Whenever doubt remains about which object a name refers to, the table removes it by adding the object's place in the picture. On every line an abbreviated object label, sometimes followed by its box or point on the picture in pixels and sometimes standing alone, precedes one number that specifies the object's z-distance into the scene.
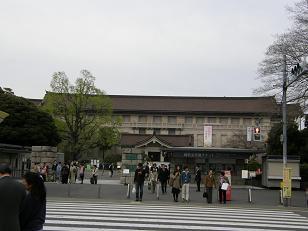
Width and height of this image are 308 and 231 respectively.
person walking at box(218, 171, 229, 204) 20.94
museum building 88.38
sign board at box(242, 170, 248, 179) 31.66
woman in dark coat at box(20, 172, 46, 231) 5.84
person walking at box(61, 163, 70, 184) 30.83
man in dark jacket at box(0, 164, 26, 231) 5.53
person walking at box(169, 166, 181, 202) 20.95
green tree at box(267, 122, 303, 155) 42.22
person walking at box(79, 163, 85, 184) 33.38
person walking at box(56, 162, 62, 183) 32.81
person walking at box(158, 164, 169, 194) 25.38
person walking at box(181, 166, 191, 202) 21.05
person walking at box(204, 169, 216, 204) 20.69
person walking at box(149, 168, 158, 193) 25.64
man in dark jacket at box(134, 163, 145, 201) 19.55
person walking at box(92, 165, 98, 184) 32.28
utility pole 22.08
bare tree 27.06
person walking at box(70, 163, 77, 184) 32.94
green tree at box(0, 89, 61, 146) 47.69
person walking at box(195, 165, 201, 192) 27.87
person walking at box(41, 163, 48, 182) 30.37
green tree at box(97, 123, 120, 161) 55.91
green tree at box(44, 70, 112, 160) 53.09
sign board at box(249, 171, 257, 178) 38.18
